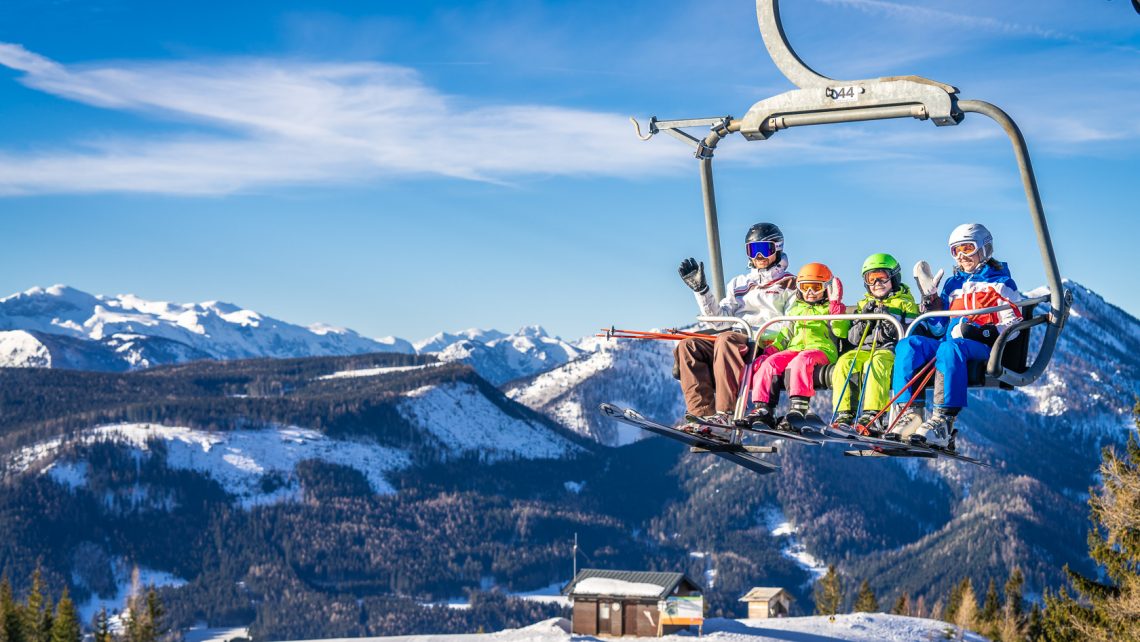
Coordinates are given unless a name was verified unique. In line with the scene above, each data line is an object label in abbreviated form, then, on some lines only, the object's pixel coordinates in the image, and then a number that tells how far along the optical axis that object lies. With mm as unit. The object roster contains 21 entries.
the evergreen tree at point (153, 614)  125688
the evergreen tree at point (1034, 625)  100306
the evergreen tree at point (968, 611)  108500
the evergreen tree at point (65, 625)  112938
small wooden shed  145375
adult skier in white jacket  16375
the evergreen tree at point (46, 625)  116438
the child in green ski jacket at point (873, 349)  15523
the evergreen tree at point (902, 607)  150500
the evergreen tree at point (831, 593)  149575
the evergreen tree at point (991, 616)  115312
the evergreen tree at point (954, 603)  125600
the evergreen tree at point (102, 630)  107875
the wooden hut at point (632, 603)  103375
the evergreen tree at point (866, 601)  146625
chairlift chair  12156
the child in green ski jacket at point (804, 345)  15859
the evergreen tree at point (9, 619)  110312
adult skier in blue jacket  15117
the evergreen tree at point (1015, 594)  119144
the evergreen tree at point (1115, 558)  39531
